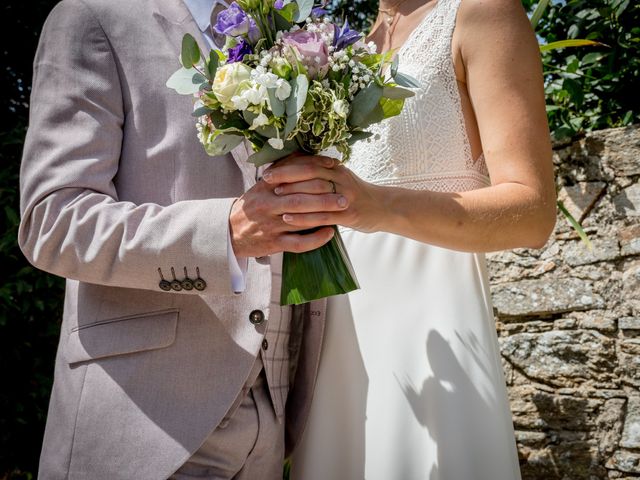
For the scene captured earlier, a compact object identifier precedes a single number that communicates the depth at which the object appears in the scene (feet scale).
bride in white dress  5.65
